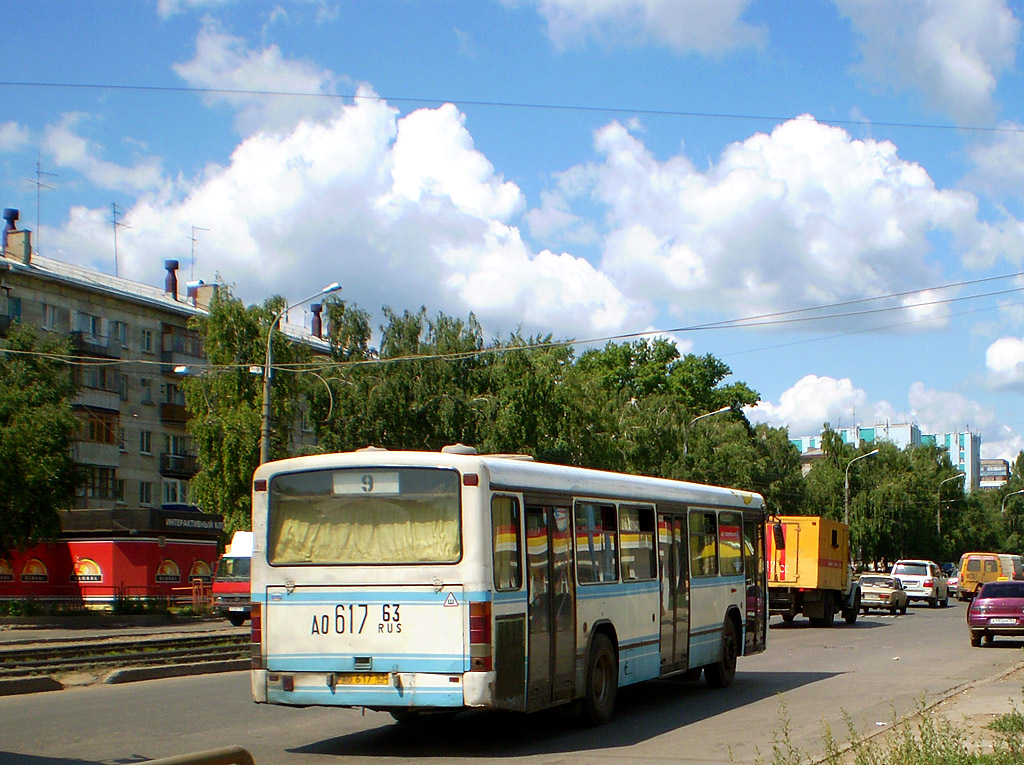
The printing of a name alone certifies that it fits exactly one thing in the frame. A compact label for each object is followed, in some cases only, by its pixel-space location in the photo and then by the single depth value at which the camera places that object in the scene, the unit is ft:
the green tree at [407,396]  149.38
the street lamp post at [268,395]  105.31
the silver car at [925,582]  162.06
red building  150.61
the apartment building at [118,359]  189.98
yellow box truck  108.88
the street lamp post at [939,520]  301.71
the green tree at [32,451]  125.08
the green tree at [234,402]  151.23
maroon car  84.17
